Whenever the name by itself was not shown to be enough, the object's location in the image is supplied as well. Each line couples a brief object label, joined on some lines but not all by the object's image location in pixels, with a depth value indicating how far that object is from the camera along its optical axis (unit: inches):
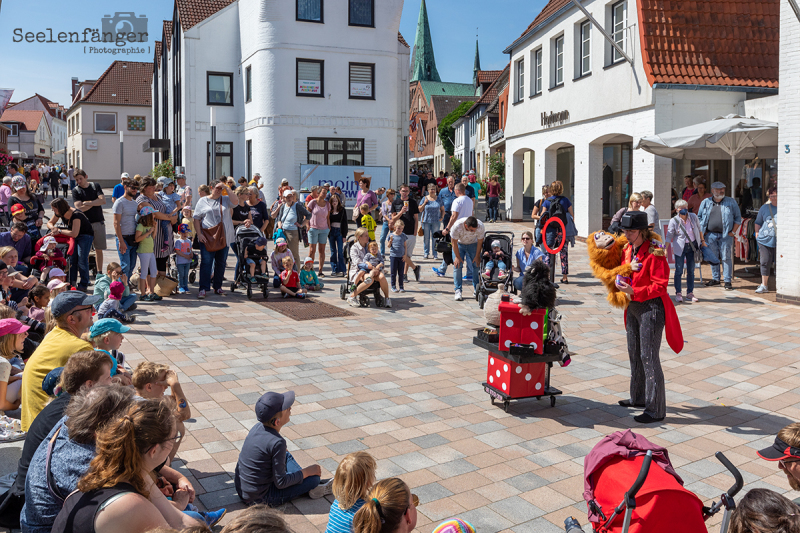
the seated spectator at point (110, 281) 389.7
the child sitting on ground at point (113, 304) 343.0
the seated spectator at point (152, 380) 190.9
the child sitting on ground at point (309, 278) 531.2
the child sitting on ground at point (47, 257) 419.5
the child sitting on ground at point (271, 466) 186.7
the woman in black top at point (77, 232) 451.2
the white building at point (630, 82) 663.1
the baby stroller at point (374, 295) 476.4
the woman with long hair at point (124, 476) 113.7
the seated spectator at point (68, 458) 127.5
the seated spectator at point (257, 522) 86.8
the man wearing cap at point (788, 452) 126.3
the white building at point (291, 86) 1091.3
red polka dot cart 265.4
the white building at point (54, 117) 4190.5
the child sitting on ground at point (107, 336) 213.9
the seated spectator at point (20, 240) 419.5
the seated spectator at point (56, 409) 151.5
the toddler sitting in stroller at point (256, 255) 489.7
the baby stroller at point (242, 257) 491.5
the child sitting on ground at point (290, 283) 499.2
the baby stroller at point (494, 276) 469.3
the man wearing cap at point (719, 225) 535.5
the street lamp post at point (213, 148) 740.5
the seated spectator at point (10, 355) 228.4
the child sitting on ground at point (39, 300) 299.0
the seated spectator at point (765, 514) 104.7
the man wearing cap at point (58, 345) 193.8
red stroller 131.7
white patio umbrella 553.0
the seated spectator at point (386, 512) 122.9
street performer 258.5
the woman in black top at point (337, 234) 600.7
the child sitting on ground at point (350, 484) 145.8
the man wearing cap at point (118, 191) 551.8
